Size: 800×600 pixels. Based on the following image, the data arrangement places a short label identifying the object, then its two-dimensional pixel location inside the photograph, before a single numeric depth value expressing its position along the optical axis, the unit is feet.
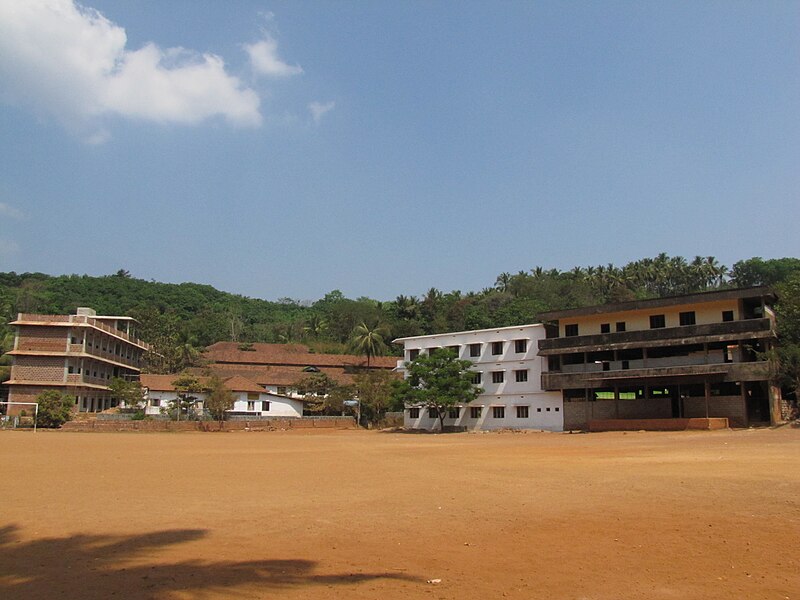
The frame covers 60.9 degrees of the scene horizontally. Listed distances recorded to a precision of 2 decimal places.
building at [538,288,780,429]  149.28
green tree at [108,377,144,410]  220.64
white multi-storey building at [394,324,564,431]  188.03
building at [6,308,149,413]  231.91
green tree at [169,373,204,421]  210.59
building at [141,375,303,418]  231.50
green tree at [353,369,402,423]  222.48
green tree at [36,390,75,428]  197.16
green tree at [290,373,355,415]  229.86
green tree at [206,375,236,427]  204.74
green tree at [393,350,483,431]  188.85
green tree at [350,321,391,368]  292.61
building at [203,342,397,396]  291.99
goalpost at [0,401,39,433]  190.06
